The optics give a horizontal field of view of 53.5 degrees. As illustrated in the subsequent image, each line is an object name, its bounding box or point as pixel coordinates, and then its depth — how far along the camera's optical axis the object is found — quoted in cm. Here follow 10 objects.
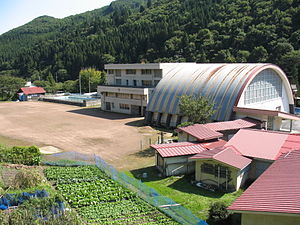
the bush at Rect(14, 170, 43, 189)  1873
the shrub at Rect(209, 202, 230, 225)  1459
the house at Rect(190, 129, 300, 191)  1888
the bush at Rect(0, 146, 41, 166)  2444
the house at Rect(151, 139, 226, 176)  2170
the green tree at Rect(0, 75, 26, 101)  8040
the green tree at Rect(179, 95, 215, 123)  2901
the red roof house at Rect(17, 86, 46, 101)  7806
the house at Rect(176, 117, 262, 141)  2564
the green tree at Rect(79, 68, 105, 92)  8856
